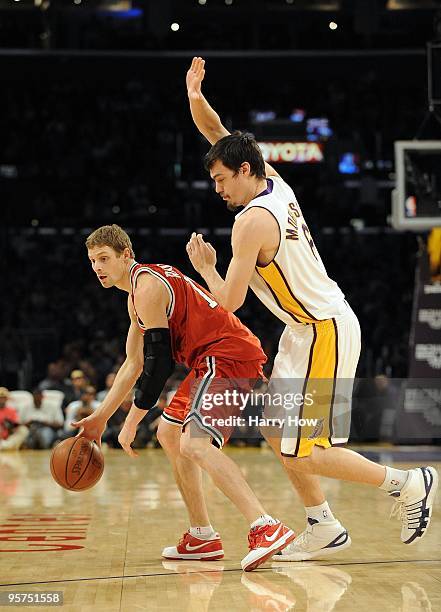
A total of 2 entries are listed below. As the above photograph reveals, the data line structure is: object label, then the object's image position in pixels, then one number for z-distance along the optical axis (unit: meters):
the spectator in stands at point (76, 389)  14.20
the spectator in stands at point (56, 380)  14.77
